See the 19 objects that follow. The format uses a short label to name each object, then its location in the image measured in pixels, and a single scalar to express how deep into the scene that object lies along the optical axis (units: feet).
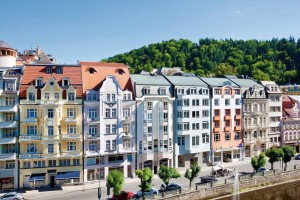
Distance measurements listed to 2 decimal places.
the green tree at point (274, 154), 228.22
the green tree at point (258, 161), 215.72
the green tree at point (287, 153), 234.17
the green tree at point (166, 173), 177.99
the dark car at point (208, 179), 200.48
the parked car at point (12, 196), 168.88
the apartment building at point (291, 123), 311.47
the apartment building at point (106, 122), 214.90
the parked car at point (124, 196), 168.96
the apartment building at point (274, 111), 301.22
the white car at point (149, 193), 173.29
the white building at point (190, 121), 246.27
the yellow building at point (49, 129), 200.85
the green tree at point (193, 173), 188.44
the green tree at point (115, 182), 160.05
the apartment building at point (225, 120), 266.98
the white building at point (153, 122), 230.07
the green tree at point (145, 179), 166.16
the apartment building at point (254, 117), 284.61
